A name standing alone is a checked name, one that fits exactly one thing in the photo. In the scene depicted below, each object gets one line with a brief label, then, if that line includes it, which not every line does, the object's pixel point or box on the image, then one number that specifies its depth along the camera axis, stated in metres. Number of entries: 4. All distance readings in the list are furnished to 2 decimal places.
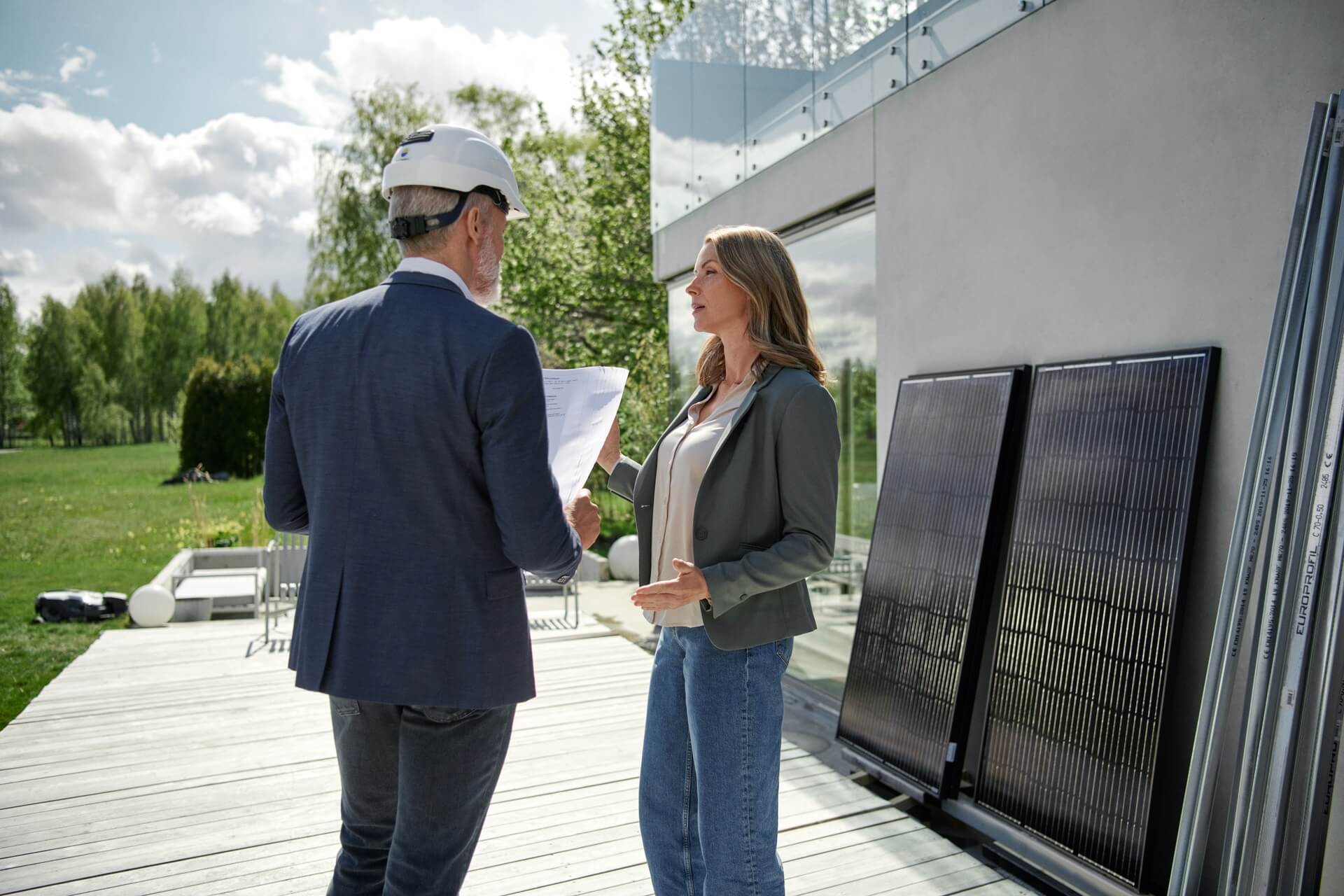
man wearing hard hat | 1.45
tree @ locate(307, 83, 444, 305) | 20.86
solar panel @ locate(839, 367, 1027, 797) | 3.37
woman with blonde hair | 1.92
